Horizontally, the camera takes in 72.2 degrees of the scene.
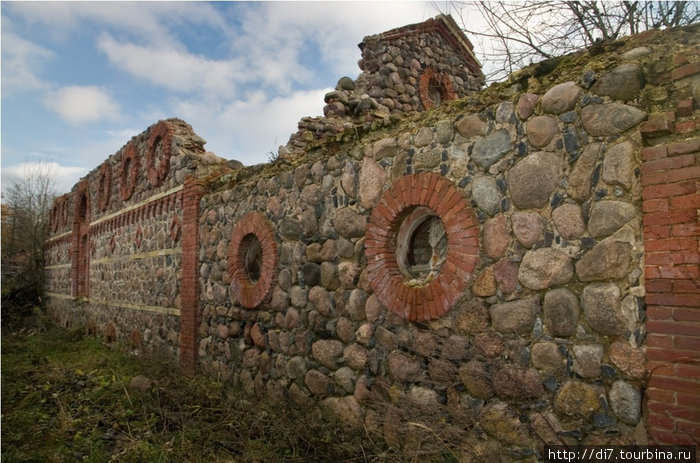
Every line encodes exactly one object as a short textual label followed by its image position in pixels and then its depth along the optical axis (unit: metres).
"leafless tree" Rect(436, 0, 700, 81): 5.76
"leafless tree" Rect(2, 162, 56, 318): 18.69
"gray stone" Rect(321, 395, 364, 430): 4.64
